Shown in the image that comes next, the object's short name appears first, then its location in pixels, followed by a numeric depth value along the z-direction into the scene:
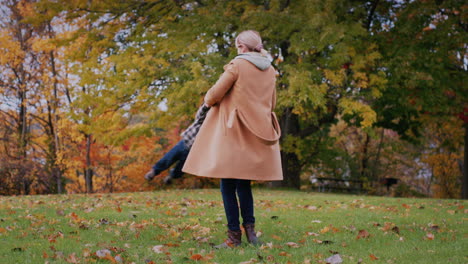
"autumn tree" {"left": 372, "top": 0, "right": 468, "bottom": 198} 14.52
